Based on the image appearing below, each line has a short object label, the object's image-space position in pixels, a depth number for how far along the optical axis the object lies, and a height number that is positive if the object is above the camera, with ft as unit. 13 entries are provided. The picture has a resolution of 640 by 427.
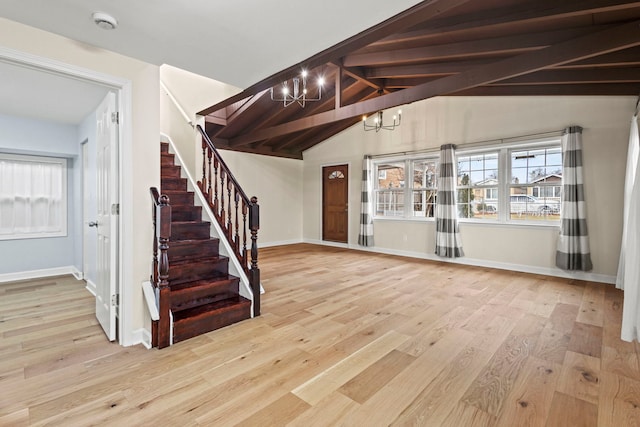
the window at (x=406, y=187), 19.49 +1.69
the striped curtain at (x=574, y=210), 13.57 +0.04
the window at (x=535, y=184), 14.94 +1.40
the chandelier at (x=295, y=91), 12.18 +6.74
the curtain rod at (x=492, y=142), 14.65 +3.86
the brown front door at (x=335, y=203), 23.88 +0.71
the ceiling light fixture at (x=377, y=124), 19.79 +6.23
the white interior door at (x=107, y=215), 7.71 -0.09
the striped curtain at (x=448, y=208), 17.39 +0.19
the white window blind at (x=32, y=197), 13.15 +0.72
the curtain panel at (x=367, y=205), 21.63 +0.43
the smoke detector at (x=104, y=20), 5.78 +3.84
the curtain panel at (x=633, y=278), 6.72 -1.55
